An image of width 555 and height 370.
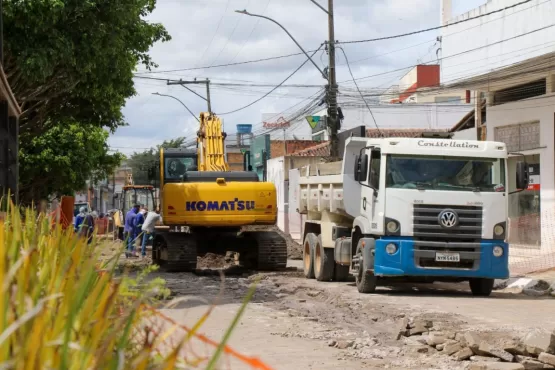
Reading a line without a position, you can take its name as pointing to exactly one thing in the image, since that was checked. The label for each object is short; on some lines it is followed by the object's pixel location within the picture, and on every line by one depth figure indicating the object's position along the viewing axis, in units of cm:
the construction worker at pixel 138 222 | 2741
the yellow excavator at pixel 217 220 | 2050
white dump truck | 1549
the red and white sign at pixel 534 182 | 2442
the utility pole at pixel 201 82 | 4738
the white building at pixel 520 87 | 2295
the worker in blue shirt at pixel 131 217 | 2765
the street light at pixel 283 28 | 2681
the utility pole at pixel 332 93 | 2803
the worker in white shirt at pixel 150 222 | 2467
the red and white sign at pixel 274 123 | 7010
